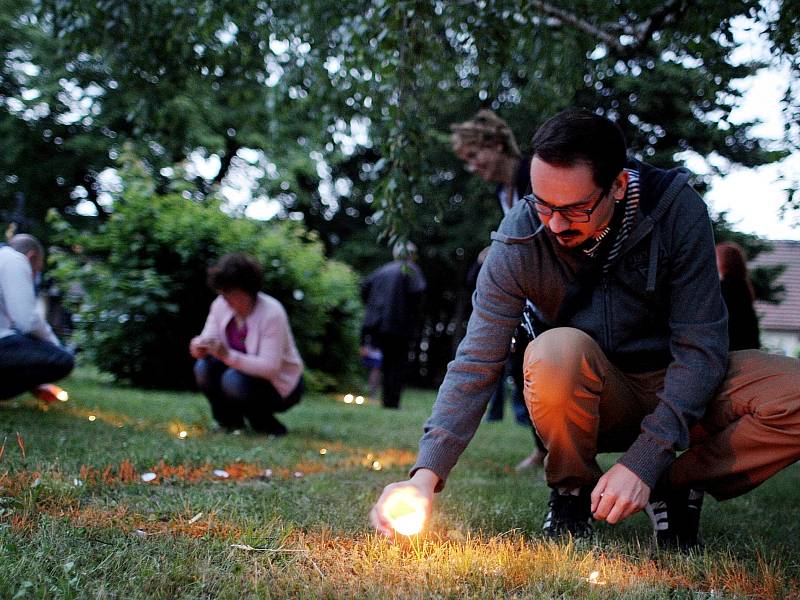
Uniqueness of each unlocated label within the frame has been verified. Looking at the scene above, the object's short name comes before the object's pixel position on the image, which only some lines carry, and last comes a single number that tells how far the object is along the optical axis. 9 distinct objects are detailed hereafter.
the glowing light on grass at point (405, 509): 2.23
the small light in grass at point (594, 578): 2.12
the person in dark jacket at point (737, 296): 4.74
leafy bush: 9.34
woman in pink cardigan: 5.07
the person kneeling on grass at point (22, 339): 4.72
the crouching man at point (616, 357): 2.33
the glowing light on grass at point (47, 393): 5.66
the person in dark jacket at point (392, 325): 9.55
